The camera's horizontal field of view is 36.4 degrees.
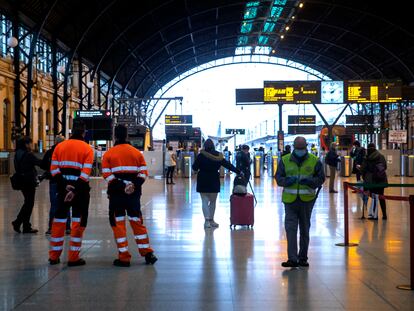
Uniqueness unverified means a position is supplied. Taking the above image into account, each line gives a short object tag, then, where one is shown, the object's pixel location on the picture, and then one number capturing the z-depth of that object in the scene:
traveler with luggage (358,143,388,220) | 12.83
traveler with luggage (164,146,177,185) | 26.62
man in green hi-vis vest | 7.55
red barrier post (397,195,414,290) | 6.34
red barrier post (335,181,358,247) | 9.30
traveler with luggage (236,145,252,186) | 17.18
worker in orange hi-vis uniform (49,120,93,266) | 7.64
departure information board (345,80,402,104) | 31.06
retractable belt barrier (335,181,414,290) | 6.37
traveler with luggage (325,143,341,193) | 21.02
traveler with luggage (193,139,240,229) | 11.45
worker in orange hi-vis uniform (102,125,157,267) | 7.55
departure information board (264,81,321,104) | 31.02
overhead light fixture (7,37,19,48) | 24.06
